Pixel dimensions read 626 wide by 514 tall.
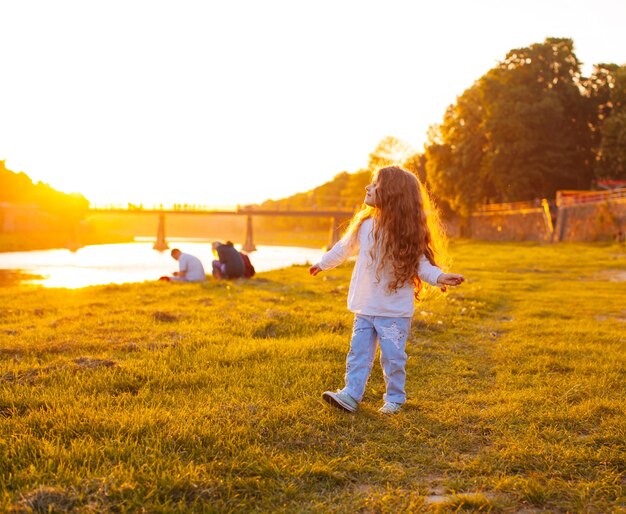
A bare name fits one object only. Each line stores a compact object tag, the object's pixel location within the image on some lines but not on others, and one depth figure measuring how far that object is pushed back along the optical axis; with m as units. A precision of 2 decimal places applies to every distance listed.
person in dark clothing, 15.85
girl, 4.60
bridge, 71.81
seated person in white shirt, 15.54
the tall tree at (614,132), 42.56
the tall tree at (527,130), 46.16
